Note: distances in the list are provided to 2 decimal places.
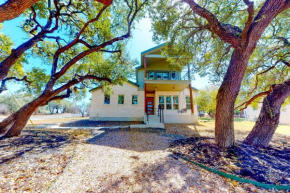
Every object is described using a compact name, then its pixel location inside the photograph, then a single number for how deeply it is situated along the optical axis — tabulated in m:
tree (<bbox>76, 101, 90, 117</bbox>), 32.92
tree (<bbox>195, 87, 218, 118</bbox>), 14.18
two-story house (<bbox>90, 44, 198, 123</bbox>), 12.30
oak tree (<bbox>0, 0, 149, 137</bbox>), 5.32
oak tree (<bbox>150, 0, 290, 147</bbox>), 3.32
